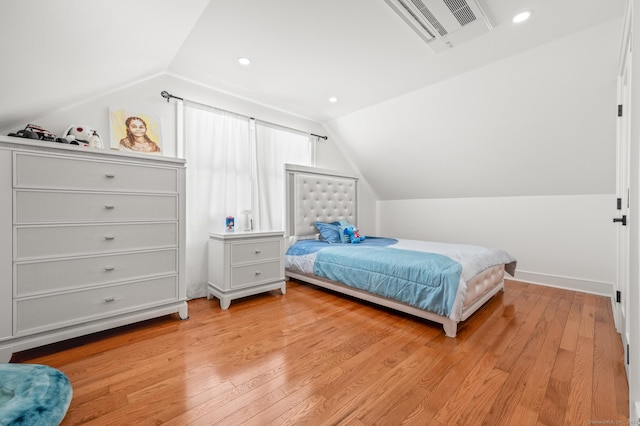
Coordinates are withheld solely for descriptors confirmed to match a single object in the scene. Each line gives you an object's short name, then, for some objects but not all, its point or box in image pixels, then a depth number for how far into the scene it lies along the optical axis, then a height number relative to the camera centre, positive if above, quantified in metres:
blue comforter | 2.13 -0.55
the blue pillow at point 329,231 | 3.73 -0.27
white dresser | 1.69 -0.20
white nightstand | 2.72 -0.55
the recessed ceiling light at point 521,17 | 1.98 +1.44
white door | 1.86 +0.16
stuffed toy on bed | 3.73 -0.31
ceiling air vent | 1.85 +1.41
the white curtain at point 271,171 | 3.55 +0.55
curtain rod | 2.81 +1.20
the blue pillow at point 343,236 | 3.73 -0.33
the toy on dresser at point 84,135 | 2.14 +0.61
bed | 2.16 -0.48
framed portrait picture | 2.54 +0.78
